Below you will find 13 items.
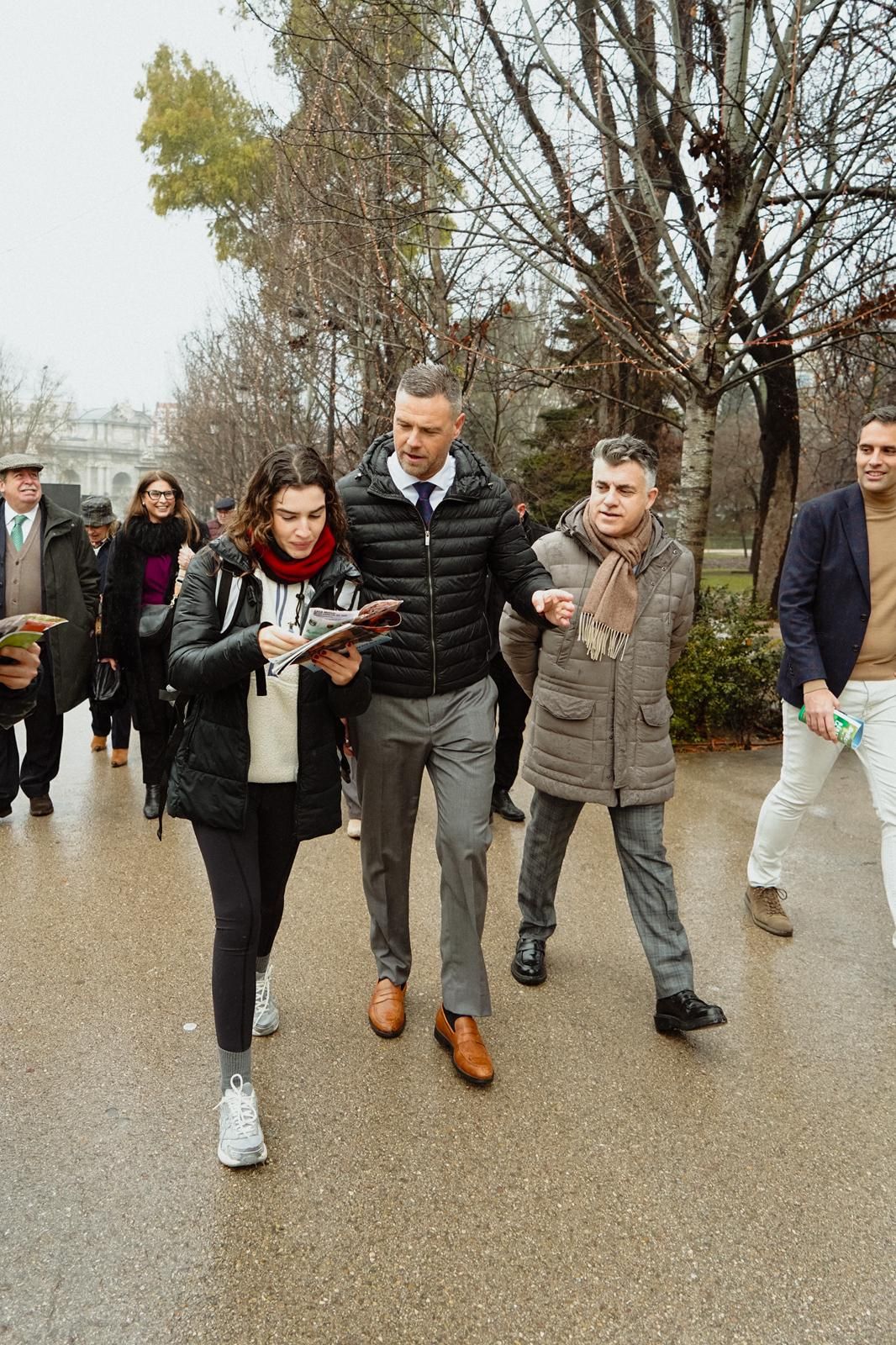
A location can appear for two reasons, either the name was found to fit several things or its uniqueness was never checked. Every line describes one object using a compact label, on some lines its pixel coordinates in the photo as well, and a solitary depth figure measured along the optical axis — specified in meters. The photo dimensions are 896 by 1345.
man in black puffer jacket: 3.10
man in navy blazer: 3.78
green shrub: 7.57
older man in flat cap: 5.49
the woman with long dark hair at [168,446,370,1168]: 2.69
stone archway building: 85.31
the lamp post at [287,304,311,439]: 10.22
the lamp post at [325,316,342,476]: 11.45
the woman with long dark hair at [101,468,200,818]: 6.01
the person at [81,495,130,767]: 7.30
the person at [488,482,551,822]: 5.84
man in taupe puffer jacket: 3.38
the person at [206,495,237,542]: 9.48
